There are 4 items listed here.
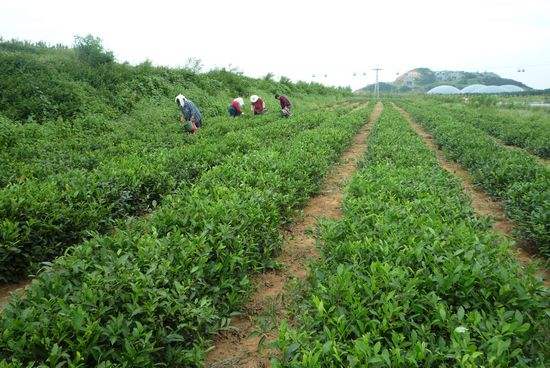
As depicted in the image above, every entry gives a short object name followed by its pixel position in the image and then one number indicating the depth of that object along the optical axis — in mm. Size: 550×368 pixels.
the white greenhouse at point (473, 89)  68319
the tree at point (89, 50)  17047
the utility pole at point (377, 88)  65556
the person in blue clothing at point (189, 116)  11922
